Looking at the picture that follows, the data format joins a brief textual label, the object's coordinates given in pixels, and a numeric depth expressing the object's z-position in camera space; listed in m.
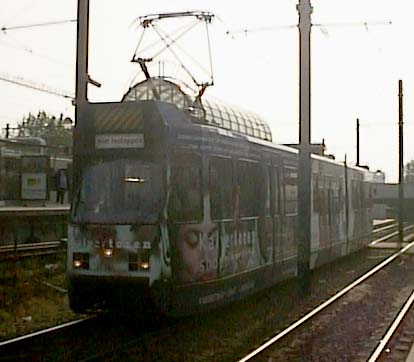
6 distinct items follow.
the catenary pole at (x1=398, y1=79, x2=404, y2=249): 45.09
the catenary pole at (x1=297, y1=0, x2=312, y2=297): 18.88
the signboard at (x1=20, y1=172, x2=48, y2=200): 30.70
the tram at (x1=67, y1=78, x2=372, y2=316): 12.67
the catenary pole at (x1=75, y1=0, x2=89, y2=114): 20.05
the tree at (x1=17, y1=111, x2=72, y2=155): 89.46
